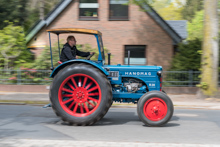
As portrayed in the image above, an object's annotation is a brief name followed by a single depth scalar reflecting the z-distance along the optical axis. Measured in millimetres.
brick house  17656
